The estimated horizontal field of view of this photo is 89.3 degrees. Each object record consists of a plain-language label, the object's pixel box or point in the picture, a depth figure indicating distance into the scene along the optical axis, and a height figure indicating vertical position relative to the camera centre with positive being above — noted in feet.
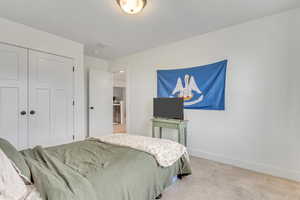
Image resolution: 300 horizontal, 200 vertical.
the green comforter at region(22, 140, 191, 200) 3.10 -1.96
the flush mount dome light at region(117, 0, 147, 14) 5.73 +3.58
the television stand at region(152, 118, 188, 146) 9.50 -1.75
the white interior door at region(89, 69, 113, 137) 13.43 -0.47
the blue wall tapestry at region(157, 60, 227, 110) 8.97 +0.86
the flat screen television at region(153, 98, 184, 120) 9.70 -0.66
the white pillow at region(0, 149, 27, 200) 2.69 -1.61
